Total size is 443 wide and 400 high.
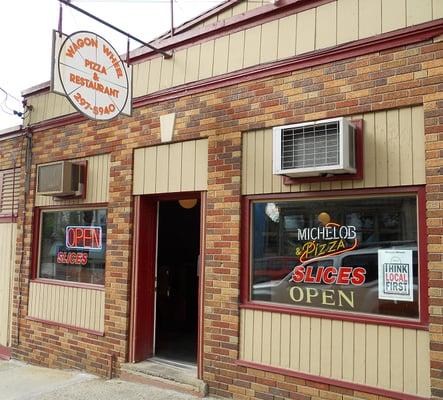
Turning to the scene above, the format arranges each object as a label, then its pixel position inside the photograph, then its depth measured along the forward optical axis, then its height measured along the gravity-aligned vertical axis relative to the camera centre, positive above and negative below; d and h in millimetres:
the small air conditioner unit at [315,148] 4504 +856
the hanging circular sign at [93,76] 5297 +1775
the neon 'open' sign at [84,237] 7043 -39
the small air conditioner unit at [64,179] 7039 +788
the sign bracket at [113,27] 5072 +2318
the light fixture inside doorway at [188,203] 6711 +463
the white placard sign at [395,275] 4387 -310
